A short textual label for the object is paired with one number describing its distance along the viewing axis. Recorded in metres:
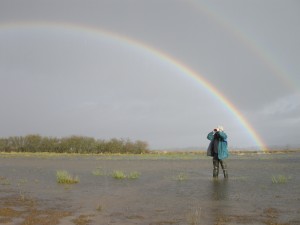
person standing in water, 15.31
